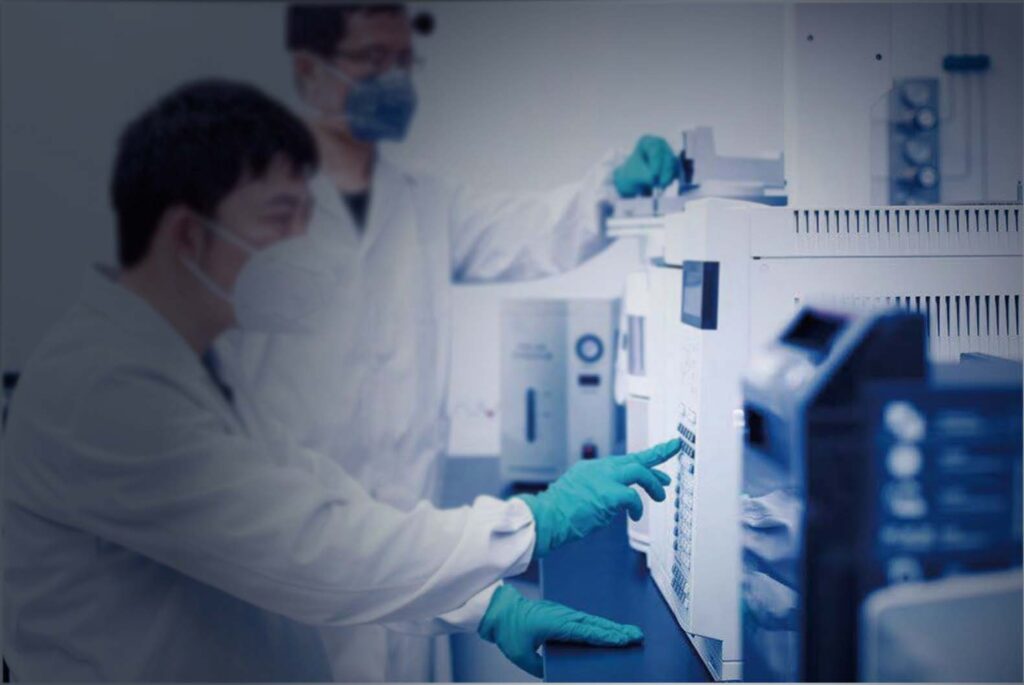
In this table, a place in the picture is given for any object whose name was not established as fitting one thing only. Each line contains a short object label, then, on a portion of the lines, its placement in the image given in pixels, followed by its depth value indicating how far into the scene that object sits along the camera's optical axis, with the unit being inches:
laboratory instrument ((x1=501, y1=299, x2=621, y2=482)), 67.8
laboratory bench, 46.0
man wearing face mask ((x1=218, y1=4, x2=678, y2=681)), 60.1
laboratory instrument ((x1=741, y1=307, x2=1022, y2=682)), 36.4
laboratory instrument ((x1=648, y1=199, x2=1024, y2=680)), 43.6
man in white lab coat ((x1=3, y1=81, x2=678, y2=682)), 47.9
